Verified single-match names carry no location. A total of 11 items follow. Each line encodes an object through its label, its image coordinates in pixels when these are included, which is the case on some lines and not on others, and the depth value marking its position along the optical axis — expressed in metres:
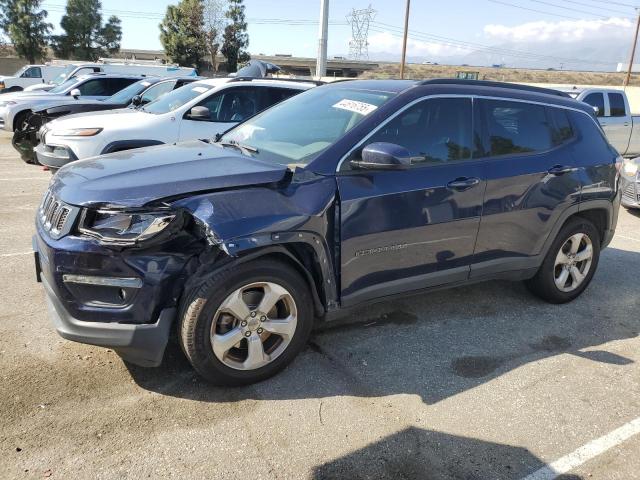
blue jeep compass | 2.88
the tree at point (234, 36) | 48.19
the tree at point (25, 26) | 48.84
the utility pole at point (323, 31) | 26.58
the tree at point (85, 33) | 53.44
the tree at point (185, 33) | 47.81
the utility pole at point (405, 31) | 37.69
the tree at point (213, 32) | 47.81
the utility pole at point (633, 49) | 37.16
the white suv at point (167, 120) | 7.46
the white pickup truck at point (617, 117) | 12.45
